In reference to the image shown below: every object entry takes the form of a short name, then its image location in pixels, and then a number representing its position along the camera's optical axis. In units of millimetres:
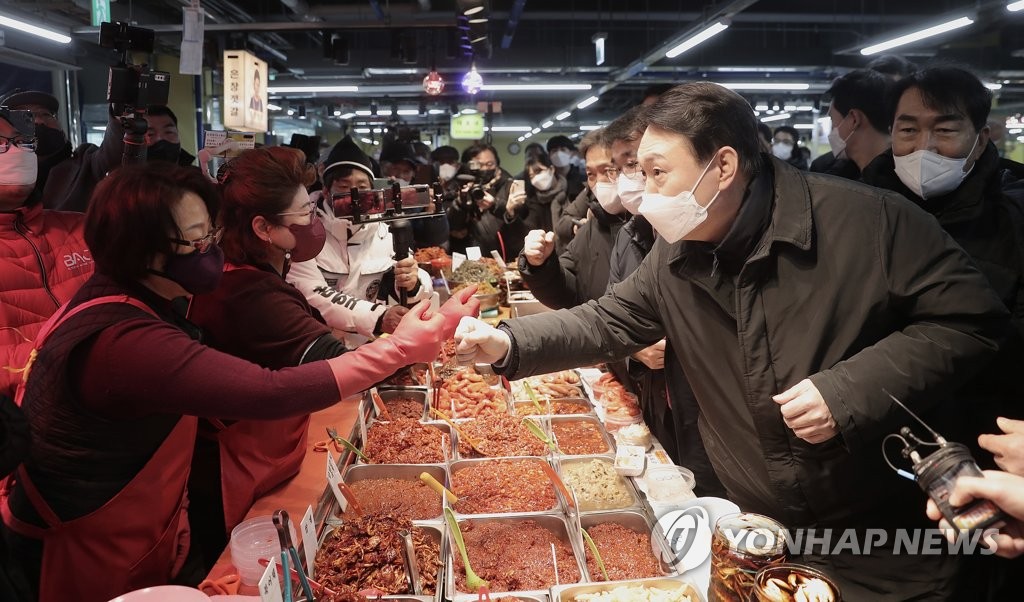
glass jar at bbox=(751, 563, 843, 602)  1308
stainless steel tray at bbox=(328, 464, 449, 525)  2652
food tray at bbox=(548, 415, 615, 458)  2966
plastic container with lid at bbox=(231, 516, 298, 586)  1882
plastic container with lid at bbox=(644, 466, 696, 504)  2340
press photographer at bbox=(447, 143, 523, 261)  7121
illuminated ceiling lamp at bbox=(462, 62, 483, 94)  9211
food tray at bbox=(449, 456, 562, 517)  2713
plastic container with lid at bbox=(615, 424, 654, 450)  2770
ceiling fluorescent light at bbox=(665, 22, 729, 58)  8235
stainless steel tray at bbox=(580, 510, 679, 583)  2244
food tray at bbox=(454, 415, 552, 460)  2786
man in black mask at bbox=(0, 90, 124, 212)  3613
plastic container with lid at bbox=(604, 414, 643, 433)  2943
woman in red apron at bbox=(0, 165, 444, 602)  1735
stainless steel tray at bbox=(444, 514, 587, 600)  2285
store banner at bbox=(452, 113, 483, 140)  16609
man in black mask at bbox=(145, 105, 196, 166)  4328
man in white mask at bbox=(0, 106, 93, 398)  2770
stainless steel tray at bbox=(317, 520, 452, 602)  1829
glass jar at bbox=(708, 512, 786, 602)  1411
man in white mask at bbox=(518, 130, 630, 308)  3668
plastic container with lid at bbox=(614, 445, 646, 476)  2438
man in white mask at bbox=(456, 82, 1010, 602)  1657
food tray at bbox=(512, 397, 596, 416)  3312
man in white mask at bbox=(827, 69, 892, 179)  3814
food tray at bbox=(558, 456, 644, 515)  2326
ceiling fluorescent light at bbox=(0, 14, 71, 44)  6344
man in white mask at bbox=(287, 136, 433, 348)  3268
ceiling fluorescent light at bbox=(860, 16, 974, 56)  7164
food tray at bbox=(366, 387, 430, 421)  3436
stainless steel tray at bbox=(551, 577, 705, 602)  1829
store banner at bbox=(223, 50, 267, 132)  6461
